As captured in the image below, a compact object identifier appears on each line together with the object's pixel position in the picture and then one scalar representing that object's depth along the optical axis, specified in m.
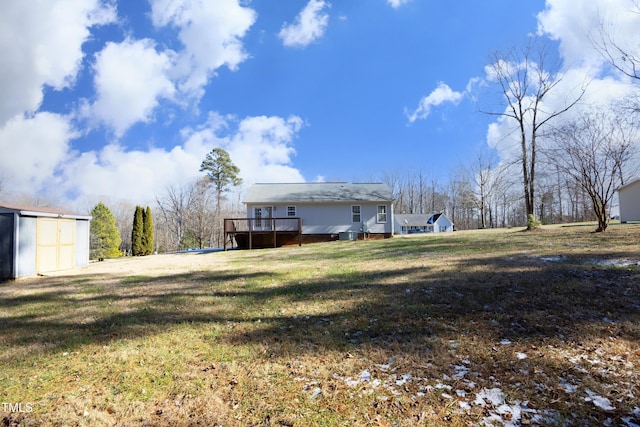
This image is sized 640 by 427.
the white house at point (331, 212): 21.84
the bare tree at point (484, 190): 40.84
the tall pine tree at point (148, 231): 21.80
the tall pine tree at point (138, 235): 21.12
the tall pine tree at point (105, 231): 21.14
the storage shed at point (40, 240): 9.75
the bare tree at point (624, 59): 9.09
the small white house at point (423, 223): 50.31
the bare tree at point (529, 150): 18.08
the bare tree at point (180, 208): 33.39
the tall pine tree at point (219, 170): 35.44
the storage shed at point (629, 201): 22.27
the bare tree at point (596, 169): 13.61
